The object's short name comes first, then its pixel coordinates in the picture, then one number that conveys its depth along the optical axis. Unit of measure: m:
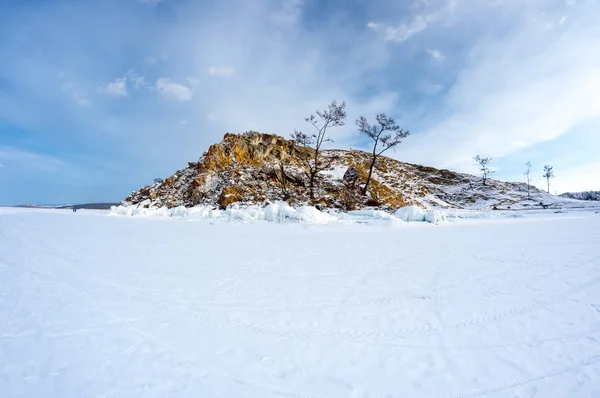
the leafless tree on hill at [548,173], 62.68
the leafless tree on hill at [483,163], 56.47
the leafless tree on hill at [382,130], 28.92
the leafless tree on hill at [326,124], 28.78
